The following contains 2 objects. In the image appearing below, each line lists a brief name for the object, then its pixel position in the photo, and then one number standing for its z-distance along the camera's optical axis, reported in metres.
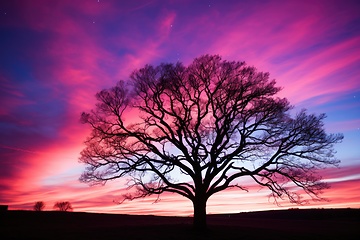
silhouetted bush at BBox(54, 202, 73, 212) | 76.24
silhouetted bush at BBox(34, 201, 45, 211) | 76.35
